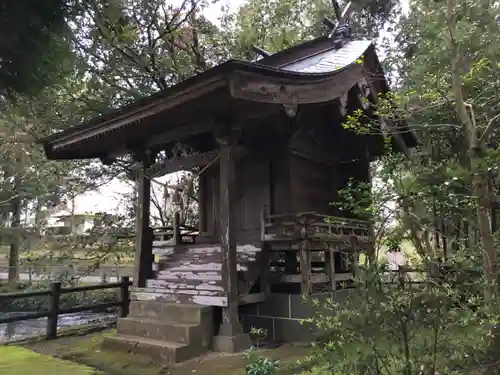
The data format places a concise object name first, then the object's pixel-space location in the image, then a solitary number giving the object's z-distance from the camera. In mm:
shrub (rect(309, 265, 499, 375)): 2592
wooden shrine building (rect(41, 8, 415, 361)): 5570
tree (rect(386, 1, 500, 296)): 3372
